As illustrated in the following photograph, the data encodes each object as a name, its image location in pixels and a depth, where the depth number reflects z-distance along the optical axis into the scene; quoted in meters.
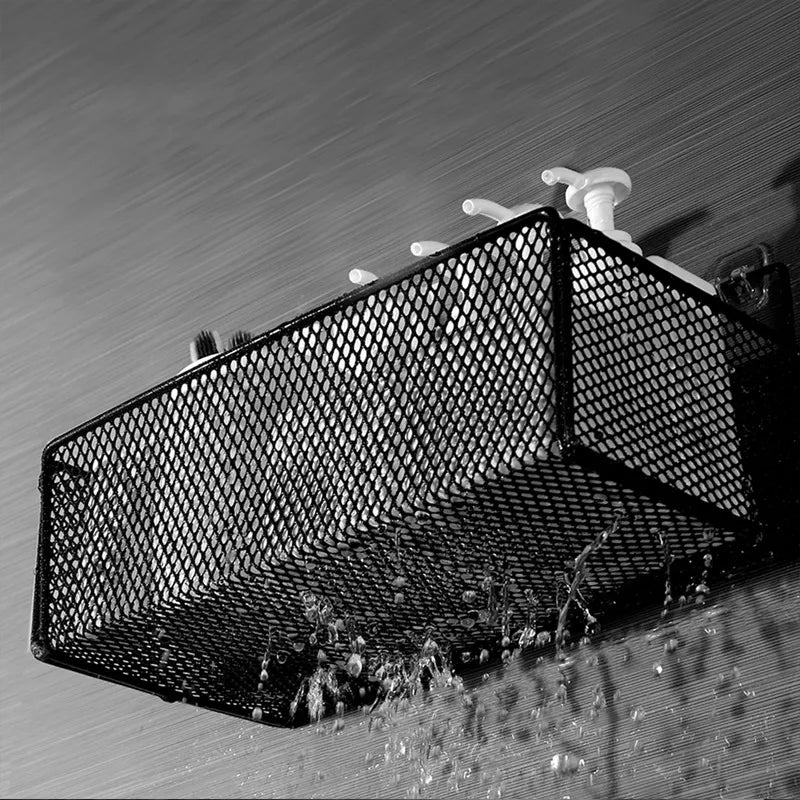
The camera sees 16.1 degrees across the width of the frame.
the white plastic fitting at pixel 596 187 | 1.42
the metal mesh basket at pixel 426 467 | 1.30
